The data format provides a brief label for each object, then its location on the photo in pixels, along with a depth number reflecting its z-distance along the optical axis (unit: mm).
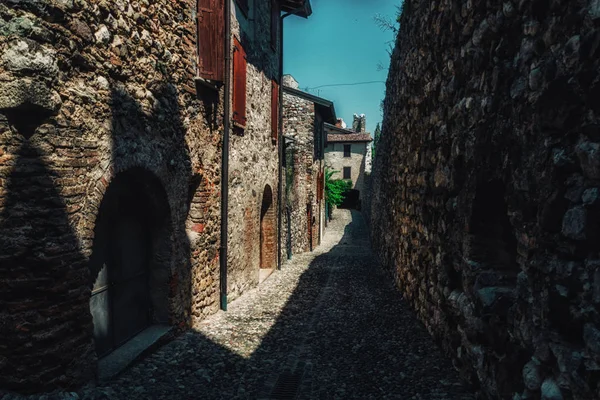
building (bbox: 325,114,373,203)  32469
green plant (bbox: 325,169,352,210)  25391
